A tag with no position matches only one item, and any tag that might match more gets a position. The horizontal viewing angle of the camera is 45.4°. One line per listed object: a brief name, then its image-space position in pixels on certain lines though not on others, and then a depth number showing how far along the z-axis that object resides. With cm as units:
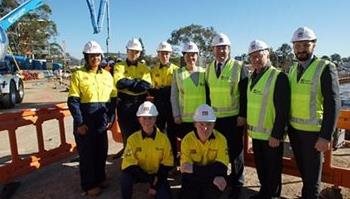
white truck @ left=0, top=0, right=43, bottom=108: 1670
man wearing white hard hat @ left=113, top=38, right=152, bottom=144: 538
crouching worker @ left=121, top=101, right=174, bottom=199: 465
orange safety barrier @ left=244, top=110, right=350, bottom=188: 470
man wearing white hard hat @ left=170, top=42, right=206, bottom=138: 504
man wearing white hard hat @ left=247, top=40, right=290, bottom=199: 425
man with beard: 393
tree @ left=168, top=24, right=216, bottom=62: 6725
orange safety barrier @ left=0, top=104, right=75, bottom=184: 568
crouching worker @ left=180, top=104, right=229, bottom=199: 437
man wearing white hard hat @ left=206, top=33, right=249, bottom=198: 476
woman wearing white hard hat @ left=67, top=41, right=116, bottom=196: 508
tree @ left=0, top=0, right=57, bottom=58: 6056
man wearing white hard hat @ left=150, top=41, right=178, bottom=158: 556
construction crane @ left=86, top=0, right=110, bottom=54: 3837
